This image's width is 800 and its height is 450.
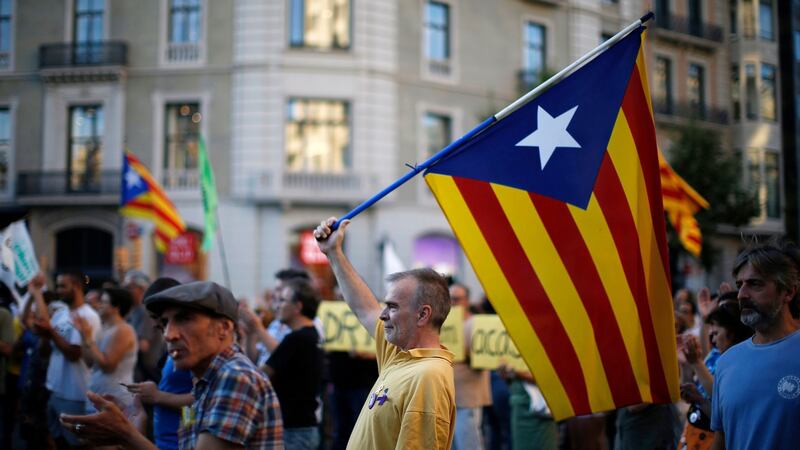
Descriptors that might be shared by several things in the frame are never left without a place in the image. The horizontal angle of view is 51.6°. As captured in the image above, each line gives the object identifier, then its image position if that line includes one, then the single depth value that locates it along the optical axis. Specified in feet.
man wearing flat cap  9.79
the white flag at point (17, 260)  29.99
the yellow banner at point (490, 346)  23.38
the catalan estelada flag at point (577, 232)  13.69
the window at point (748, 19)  102.69
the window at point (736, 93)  104.30
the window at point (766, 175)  100.73
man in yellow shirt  10.50
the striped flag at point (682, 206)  39.44
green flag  48.19
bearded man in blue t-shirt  10.93
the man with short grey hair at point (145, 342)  25.91
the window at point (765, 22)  102.22
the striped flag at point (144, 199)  51.65
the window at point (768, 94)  100.68
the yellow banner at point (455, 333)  25.76
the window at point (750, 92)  103.04
